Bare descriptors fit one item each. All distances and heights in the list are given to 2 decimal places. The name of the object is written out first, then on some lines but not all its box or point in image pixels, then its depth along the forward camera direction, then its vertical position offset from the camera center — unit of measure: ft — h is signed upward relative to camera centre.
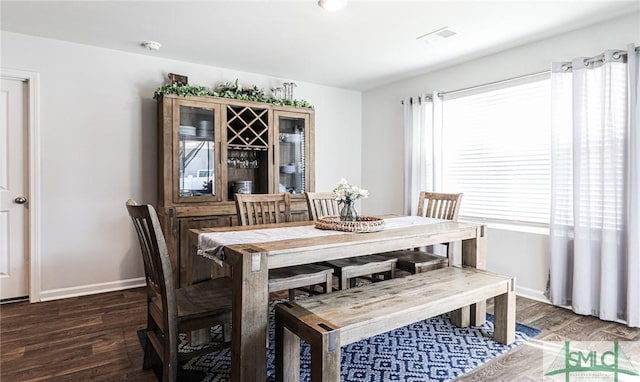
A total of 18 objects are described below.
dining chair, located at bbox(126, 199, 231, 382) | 5.68 -2.00
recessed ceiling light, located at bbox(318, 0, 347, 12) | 8.42 +4.20
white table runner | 6.63 -0.98
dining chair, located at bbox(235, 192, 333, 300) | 7.61 -0.92
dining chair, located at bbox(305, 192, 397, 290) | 8.60 -1.85
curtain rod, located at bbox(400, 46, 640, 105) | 9.06 +3.41
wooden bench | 5.35 -2.07
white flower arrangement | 8.31 -0.11
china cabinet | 11.29 +0.96
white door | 10.62 -0.13
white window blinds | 11.10 +1.24
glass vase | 8.52 -0.58
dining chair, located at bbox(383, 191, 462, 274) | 9.23 -1.62
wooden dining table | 5.74 -1.21
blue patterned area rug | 6.84 -3.43
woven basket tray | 7.84 -0.82
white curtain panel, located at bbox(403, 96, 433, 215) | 14.02 +1.48
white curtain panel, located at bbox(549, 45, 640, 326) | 8.79 +0.03
